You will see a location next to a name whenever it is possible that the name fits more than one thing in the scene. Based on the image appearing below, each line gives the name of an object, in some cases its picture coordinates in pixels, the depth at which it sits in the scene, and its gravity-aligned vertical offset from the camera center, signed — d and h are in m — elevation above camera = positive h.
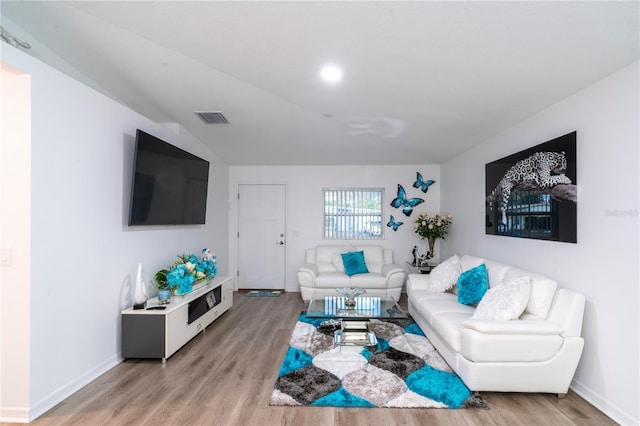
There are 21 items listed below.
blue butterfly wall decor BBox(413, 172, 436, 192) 5.68 +0.62
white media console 2.85 -1.05
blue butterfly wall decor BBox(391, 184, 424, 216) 5.68 +0.28
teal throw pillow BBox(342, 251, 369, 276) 5.05 -0.74
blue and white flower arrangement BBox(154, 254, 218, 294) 3.24 -0.63
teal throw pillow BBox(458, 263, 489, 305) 3.23 -0.70
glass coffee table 3.08 -1.06
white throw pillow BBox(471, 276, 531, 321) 2.50 -0.68
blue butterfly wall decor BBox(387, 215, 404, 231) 5.69 -0.12
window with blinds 5.80 +0.07
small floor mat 5.43 -1.34
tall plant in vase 5.14 -0.14
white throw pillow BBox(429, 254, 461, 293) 3.77 -0.70
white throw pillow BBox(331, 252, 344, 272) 5.26 -0.75
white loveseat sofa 4.85 -0.97
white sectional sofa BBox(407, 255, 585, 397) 2.26 -0.95
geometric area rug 2.27 -1.30
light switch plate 2.10 -0.27
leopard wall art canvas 2.54 +0.24
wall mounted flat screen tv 2.98 +0.34
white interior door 5.83 -0.38
